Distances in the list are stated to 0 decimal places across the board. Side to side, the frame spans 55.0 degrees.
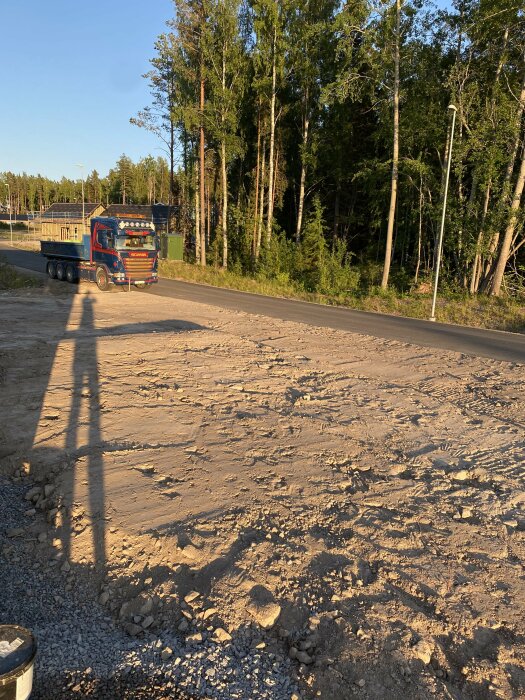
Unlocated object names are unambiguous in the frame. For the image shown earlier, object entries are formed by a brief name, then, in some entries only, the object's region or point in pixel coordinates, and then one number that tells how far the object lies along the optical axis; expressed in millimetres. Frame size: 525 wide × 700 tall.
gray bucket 1948
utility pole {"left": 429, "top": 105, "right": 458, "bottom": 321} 16891
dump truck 20812
